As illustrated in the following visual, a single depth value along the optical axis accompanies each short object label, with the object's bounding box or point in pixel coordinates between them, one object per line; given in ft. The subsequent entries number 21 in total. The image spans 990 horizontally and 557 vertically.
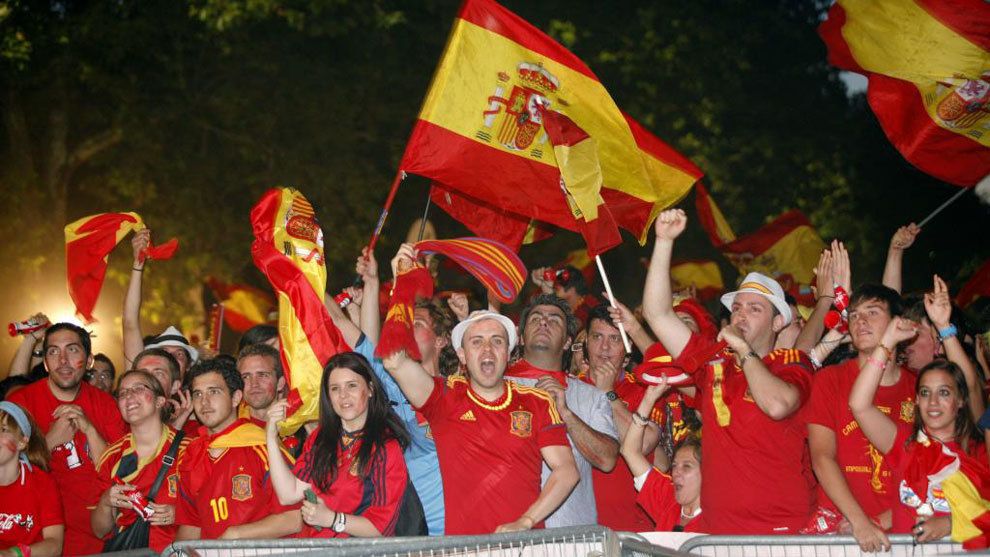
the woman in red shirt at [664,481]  47.32
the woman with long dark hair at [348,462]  42.42
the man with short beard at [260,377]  54.19
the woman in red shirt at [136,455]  50.59
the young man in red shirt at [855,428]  43.16
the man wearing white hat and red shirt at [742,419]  42.75
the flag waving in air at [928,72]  57.31
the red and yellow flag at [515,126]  53.26
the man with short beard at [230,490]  44.83
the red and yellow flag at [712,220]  85.97
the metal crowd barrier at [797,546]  38.78
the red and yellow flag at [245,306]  99.81
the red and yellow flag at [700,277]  90.43
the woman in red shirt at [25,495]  47.70
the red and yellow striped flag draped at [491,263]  51.21
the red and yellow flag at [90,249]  66.44
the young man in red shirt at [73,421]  54.60
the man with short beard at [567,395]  46.70
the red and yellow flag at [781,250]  82.64
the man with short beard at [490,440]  42.91
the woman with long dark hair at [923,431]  41.09
